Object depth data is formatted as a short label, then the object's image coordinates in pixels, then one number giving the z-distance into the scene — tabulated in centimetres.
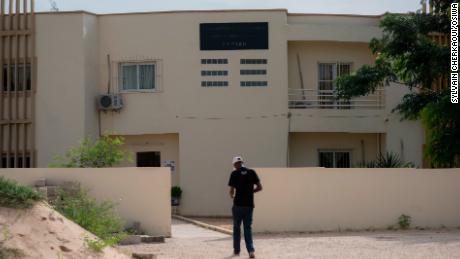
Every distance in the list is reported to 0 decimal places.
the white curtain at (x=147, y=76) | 2678
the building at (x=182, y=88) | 2606
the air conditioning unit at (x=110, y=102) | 2632
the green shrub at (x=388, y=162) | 2412
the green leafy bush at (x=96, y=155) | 2198
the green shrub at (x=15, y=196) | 1192
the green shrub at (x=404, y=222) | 1923
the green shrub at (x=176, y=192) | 2578
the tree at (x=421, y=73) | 2233
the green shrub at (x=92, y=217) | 1351
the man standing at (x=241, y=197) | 1385
